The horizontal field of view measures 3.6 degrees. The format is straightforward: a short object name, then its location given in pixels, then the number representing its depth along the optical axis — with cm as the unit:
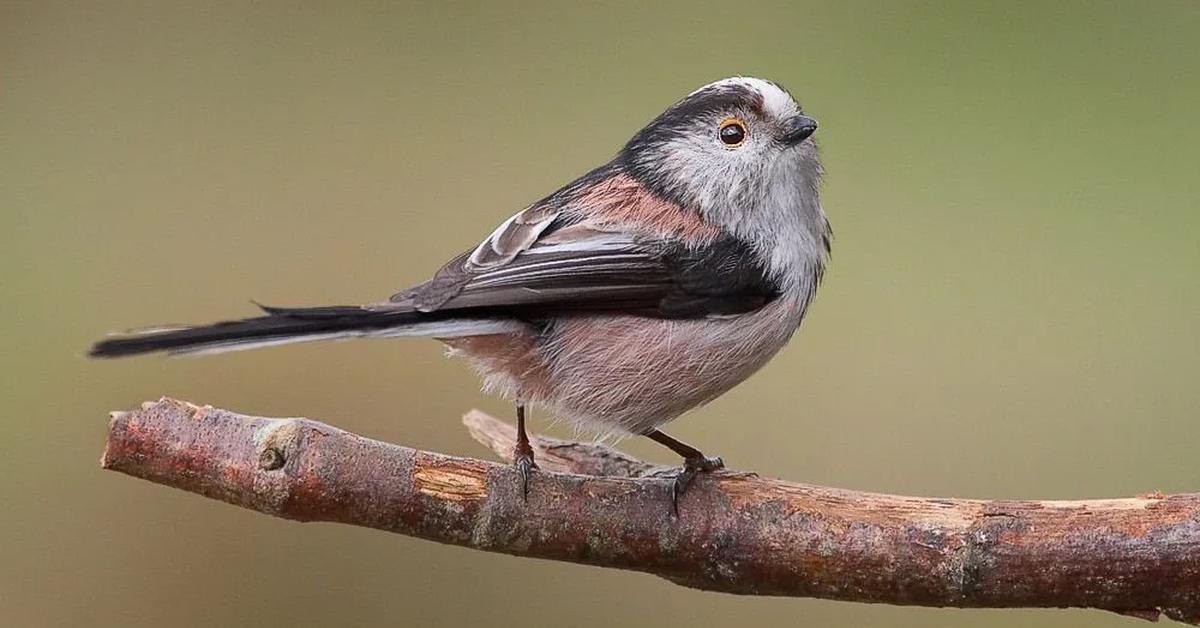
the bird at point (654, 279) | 299
